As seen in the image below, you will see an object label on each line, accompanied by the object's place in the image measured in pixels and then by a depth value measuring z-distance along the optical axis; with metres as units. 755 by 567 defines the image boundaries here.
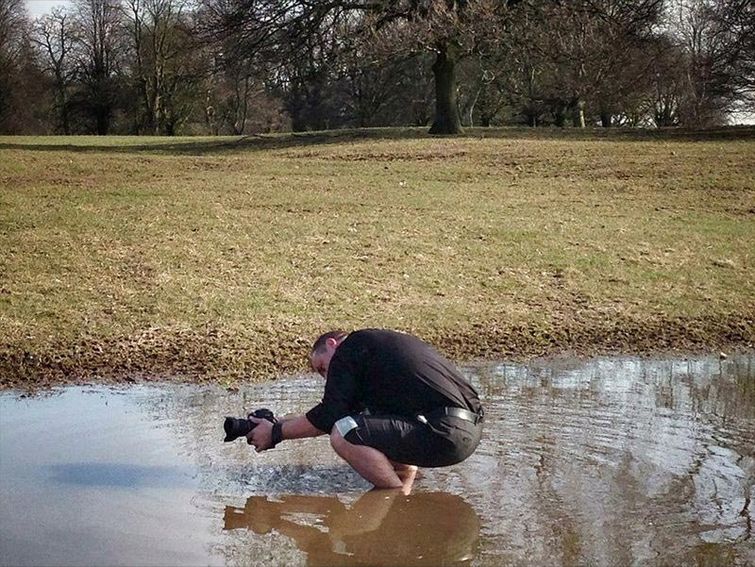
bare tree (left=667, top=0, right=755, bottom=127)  28.97
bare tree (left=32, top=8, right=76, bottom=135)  57.03
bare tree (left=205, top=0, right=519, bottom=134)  26.62
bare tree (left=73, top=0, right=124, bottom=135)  56.34
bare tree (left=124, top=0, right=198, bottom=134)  54.62
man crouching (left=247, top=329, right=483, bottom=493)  5.83
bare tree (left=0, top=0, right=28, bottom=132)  52.88
